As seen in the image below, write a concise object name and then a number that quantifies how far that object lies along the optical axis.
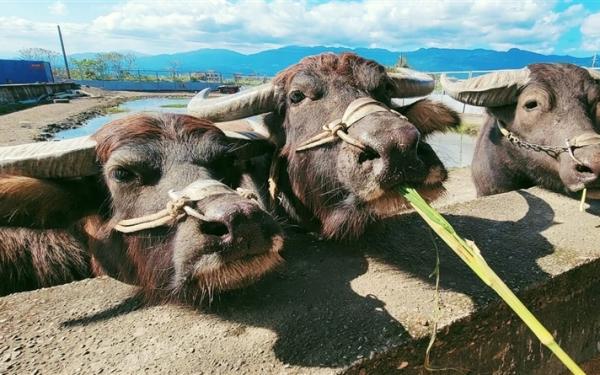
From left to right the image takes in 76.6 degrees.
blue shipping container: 38.31
